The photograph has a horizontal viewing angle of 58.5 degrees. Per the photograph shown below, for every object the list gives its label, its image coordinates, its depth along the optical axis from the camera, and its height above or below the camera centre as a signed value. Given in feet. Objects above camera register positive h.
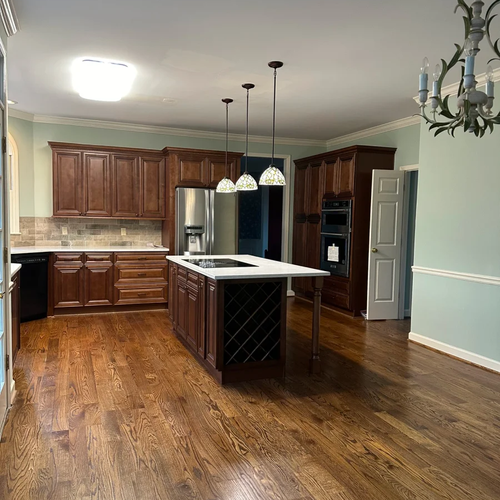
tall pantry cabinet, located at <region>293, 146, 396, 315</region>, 19.06 +0.88
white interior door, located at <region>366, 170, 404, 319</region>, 18.38 -1.06
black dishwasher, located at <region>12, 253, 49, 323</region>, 17.28 -2.93
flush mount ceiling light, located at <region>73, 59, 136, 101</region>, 12.60 +3.90
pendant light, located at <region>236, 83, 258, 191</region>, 13.09 +0.91
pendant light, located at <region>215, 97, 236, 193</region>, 14.26 +0.86
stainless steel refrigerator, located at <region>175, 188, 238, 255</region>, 19.88 -0.31
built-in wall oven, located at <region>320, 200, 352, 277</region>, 19.48 -0.92
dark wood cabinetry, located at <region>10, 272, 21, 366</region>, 11.73 -2.81
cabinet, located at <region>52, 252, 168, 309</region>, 18.66 -2.91
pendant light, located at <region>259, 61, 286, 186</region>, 12.10 +1.05
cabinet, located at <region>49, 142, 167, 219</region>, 19.26 +1.32
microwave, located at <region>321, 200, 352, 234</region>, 19.43 -0.02
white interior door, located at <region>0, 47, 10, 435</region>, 8.91 -1.38
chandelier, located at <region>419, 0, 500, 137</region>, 6.50 +2.02
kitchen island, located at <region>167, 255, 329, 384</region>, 11.28 -2.77
